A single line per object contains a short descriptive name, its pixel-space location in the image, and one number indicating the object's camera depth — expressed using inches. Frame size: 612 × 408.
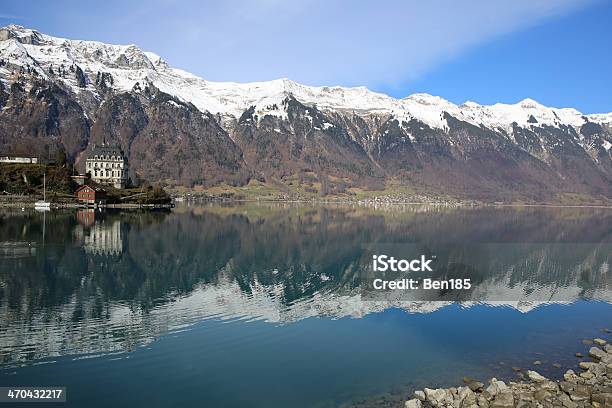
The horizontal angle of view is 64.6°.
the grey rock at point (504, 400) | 888.9
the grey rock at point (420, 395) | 924.0
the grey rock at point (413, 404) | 869.5
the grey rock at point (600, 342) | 1338.7
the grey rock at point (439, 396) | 899.1
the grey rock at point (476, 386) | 970.1
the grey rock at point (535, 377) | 1016.9
